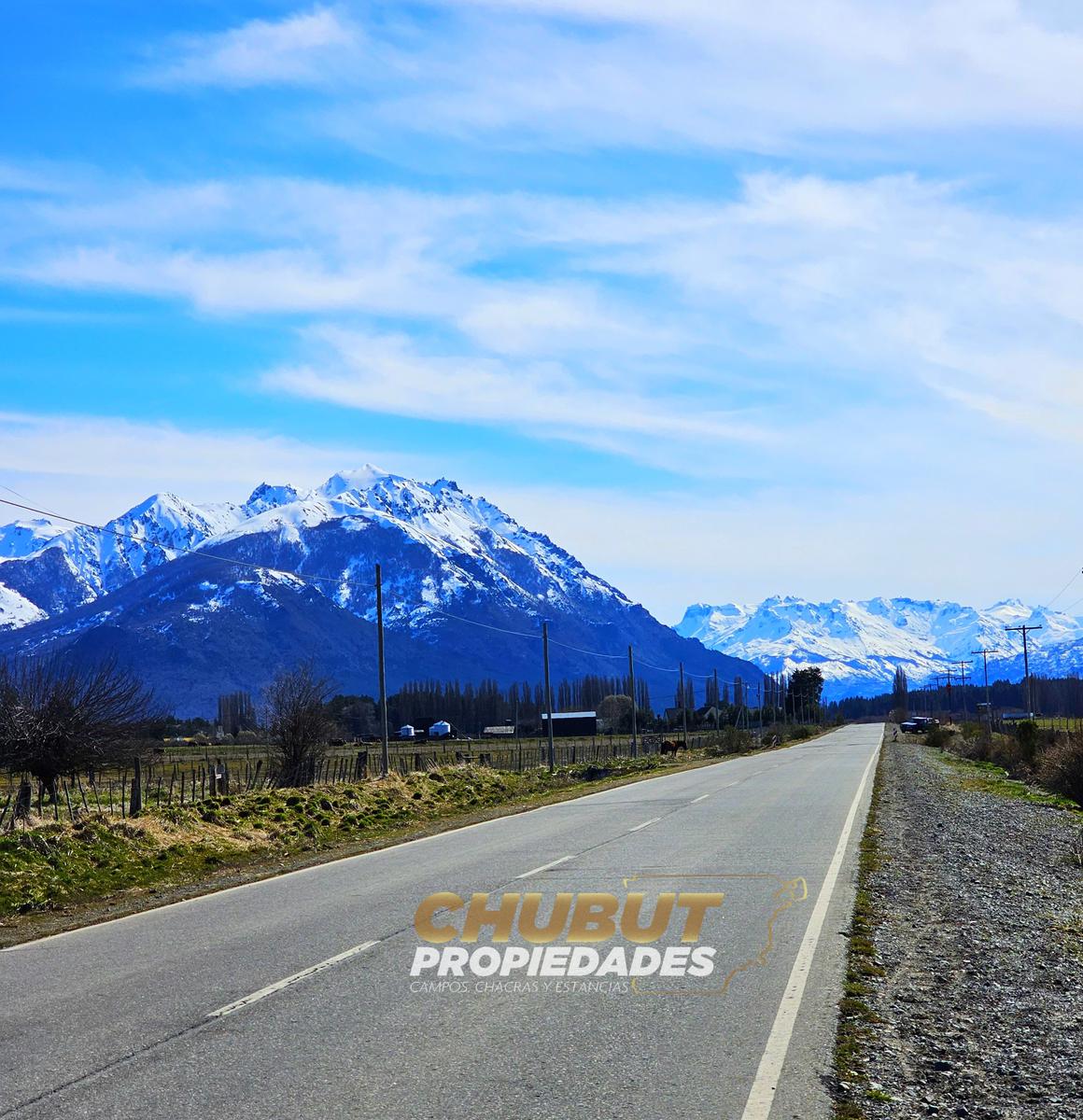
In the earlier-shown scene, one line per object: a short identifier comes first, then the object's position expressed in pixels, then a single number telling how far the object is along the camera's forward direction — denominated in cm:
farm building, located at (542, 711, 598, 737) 16162
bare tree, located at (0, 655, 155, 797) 3559
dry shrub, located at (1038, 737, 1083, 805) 3145
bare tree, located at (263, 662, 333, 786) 3797
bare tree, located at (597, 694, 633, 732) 15662
